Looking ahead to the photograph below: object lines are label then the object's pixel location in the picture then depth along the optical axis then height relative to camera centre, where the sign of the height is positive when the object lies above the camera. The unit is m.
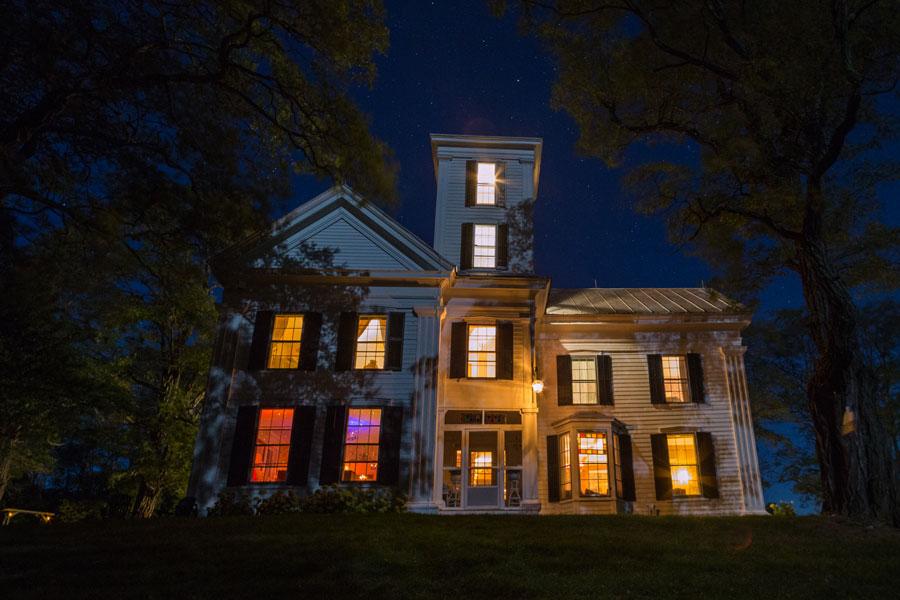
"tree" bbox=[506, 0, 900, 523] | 10.48 +7.29
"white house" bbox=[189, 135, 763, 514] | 13.76 +2.78
